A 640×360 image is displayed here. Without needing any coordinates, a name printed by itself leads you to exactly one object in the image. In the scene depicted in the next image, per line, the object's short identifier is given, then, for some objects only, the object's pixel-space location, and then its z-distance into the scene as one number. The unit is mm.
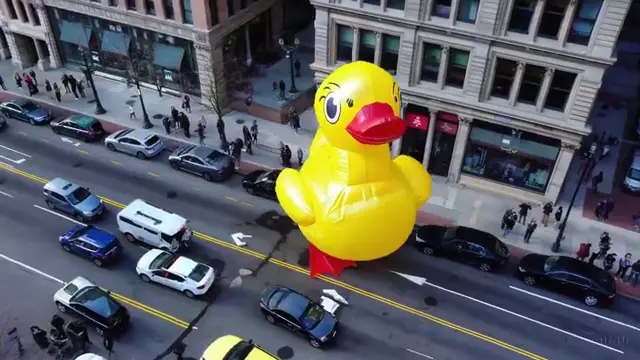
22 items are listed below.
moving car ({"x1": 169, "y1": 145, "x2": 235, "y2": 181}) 30797
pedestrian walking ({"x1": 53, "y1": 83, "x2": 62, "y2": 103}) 37500
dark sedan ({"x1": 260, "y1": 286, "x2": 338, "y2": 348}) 22328
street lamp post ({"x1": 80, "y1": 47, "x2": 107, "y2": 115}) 35875
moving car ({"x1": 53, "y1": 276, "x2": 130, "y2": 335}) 22500
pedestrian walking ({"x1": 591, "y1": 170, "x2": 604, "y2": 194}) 30516
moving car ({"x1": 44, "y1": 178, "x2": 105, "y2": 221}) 28031
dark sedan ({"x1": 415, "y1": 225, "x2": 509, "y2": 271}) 25531
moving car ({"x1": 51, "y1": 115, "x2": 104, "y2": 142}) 33812
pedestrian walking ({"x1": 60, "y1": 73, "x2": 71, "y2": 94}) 38125
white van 25922
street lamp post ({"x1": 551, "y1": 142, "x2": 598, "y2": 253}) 26484
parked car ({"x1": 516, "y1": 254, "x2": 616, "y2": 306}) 23984
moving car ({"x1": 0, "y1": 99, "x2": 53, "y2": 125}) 35438
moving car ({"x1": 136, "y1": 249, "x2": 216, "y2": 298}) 24031
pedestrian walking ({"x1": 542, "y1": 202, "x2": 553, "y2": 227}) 27816
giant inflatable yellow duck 19281
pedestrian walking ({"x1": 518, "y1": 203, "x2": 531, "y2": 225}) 28133
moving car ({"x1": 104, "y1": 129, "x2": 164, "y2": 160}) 32375
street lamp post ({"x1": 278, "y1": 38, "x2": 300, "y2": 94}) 35447
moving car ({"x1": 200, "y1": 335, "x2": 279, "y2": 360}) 20297
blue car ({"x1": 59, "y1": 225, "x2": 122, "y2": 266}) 25422
